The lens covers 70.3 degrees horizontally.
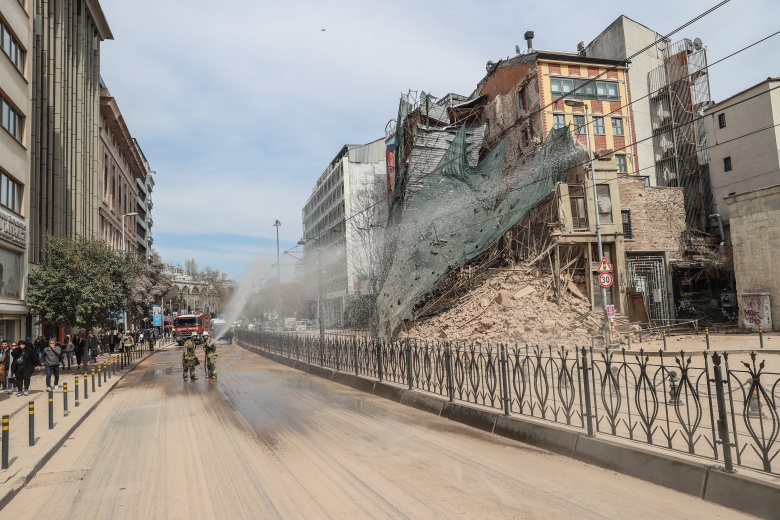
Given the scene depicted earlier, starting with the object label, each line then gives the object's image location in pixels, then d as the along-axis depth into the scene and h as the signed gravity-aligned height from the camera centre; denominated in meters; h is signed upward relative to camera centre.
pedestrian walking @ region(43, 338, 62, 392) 17.06 -0.96
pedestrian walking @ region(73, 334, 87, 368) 26.95 -1.07
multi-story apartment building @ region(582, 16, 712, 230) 43.16 +14.88
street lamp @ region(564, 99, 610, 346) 19.00 +4.35
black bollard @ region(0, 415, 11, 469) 7.59 -1.52
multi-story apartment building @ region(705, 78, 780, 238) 36.12 +9.98
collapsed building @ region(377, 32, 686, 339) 28.50 +5.49
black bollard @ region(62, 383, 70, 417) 12.48 -1.61
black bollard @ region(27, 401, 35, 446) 9.05 -1.42
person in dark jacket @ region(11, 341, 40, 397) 16.39 -1.09
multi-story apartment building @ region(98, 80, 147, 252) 46.97 +14.42
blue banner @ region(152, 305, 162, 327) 51.08 +0.53
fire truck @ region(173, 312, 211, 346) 49.59 -0.34
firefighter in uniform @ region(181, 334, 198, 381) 18.62 -1.29
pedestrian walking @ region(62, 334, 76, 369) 24.11 -0.92
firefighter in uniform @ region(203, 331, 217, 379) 19.06 -1.32
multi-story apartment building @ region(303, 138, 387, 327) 47.19 +8.70
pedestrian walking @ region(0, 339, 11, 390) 16.42 -0.99
